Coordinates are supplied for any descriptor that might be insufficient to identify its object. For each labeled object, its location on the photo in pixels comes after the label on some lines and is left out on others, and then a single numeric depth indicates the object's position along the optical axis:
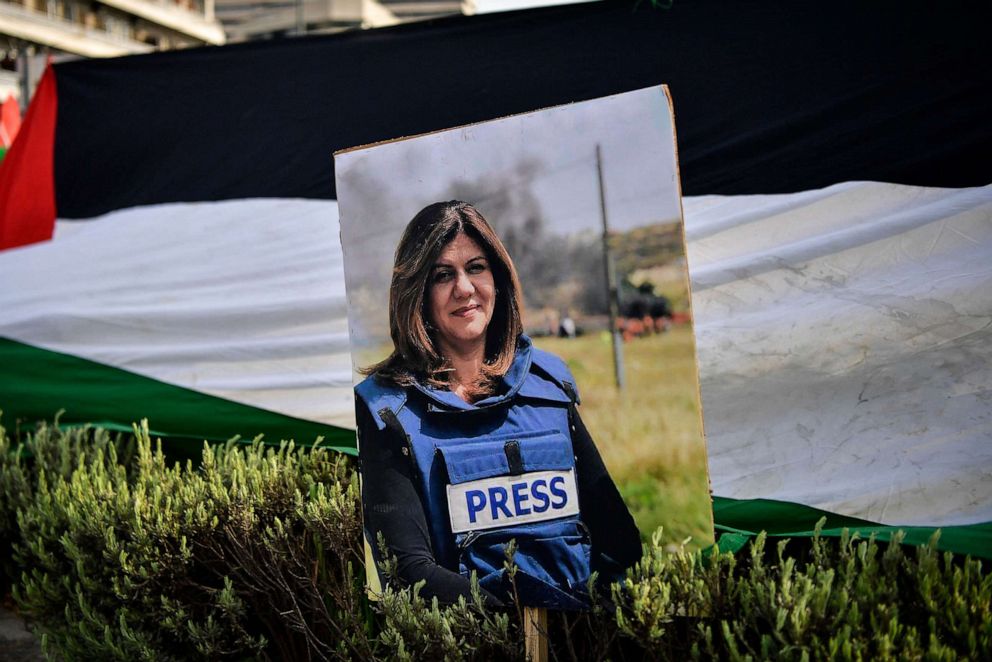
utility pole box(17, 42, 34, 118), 7.40
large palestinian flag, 3.16
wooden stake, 2.56
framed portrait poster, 2.43
